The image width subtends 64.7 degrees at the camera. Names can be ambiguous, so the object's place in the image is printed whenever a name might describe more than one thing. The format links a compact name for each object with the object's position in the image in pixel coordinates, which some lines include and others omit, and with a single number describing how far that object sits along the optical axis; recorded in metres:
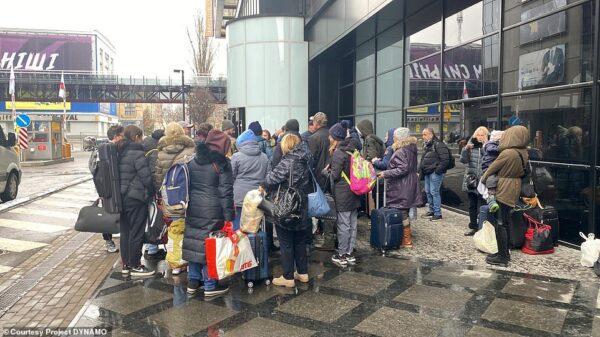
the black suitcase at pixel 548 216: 6.49
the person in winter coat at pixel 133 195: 5.70
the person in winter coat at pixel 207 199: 5.06
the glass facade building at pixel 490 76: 6.73
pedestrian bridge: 49.69
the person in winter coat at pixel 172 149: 5.54
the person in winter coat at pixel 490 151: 6.74
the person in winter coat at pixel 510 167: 5.77
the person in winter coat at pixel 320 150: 6.86
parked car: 11.83
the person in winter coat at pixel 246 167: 6.00
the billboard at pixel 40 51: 75.32
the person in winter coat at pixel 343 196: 6.01
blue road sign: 21.91
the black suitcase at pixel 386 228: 6.68
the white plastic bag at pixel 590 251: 5.66
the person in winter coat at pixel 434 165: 8.84
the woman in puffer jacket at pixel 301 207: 5.20
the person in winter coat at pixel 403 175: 6.70
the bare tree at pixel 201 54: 45.28
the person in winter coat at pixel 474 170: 7.52
